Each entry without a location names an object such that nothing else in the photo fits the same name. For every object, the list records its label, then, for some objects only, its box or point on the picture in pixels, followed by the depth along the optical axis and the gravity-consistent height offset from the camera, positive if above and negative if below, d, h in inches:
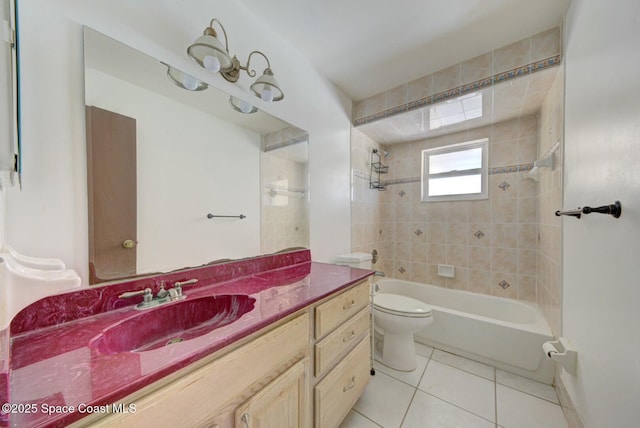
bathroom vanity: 17.8 -14.9
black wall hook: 29.0 +0.2
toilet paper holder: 44.6 -29.1
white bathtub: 63.0 -38.5
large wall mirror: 33.8 +7.9
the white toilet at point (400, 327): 66.0 -34.5
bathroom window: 95.8 +17.5
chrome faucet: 33.7 -13.2
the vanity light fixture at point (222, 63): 39.0 +27.9
